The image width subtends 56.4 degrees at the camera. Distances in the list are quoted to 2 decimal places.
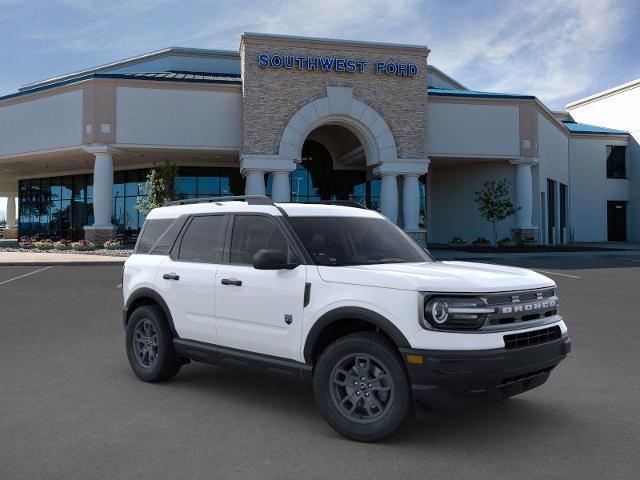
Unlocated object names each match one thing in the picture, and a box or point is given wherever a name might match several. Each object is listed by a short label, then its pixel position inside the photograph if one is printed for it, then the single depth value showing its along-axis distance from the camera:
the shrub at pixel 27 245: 33.03
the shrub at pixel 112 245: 29.73
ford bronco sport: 4.14
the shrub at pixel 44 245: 32.03
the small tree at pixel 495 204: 32.56
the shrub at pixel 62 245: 31.09
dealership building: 29.83
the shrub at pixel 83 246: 30.05
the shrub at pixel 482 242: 35.81
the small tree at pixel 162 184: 30.25
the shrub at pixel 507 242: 33.59
